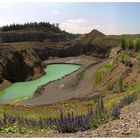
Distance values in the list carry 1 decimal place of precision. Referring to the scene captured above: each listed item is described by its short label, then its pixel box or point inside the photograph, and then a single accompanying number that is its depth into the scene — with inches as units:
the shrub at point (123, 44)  1848.1
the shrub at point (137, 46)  1514.0
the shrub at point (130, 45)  1757.7
